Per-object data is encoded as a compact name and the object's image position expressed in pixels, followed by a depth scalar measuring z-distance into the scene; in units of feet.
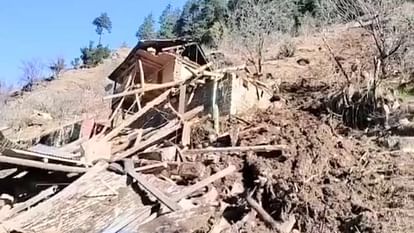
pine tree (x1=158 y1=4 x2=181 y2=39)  160.50
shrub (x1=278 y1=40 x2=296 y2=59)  98.10
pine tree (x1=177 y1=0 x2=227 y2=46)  122.11
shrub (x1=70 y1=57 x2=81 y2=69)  166.40
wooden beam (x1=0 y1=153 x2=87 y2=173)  38.81
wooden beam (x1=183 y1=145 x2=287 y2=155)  49.46
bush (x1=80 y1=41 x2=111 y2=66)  164.45
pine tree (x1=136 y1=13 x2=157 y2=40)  176.76
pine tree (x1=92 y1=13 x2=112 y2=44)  185.47
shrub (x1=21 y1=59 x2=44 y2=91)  145.04
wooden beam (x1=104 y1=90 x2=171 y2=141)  58.19
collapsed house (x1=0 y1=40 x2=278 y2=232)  39.52
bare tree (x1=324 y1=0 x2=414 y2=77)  59.52
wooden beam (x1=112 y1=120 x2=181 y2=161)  51.65
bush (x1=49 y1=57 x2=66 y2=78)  159.43
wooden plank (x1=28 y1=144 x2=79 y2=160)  39.63
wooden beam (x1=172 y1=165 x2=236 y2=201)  42.70
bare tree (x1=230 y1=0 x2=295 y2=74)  92.63
